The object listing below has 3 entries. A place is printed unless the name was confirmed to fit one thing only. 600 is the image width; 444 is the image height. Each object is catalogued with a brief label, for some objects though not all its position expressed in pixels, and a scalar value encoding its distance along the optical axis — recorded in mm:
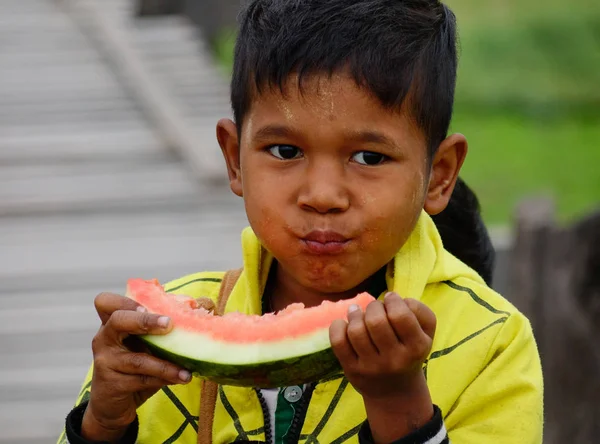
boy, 5691
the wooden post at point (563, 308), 11203
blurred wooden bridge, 14062
